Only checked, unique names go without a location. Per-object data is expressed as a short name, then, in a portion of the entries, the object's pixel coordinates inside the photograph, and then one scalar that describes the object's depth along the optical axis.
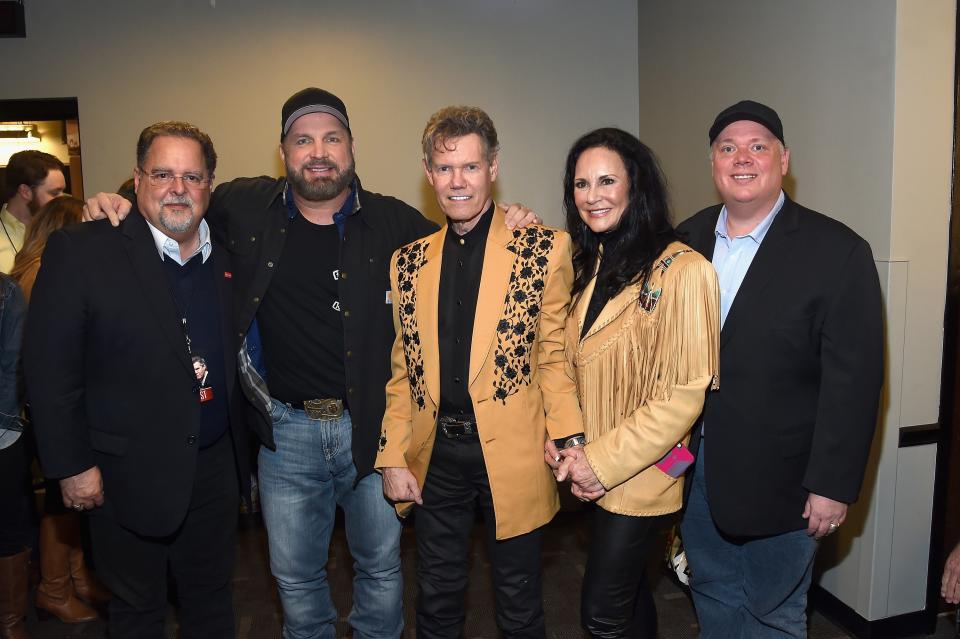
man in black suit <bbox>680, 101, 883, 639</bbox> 2.09
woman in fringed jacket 1.99
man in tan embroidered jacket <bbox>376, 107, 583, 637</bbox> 2.13
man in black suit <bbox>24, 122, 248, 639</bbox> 2.13
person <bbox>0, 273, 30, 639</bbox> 2.66
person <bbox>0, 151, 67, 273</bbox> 3.78
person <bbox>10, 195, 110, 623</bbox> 3.16
